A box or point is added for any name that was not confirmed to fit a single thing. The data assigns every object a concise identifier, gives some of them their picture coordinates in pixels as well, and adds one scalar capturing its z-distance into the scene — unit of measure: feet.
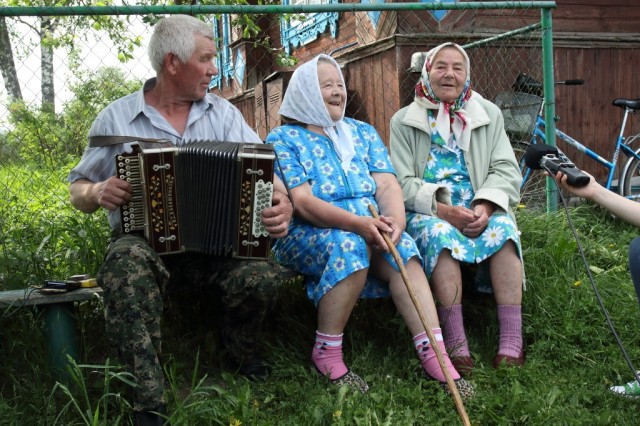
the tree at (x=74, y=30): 16.55
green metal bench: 9.00
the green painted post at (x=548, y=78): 14.69
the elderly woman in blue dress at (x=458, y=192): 10.20
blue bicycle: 18.79
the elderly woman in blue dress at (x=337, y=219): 9.48
